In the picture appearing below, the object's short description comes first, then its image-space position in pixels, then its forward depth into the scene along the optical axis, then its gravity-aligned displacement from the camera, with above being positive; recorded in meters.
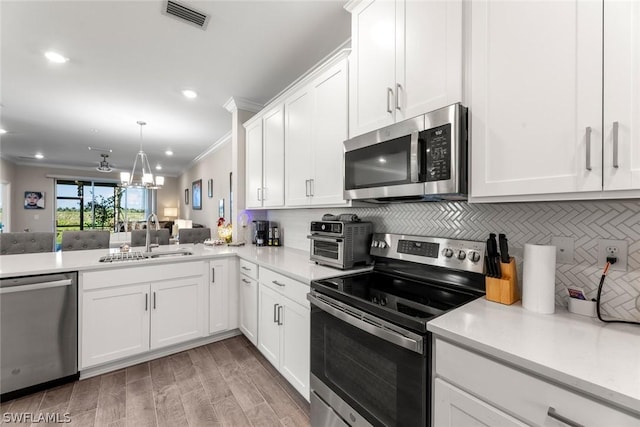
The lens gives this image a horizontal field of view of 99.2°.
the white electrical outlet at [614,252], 1.02 -0.15
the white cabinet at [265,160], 2.63 +0.55
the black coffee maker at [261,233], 3.24 -0.26
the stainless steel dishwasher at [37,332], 1.79 -0.84
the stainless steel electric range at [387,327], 1.02 -0.49
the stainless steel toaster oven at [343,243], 1.81 -0.22
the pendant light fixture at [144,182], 2.83 +0.31
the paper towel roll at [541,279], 1.06 -0.26
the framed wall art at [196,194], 7.09 +0.45
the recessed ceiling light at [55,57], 2.38 +1.37
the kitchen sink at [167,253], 2.49 -0.40
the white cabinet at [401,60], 1.23 +0.79
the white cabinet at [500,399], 0.66 -0.52
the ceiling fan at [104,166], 6.18 +1.02
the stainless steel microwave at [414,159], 1.18 +0.26
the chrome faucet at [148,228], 2.61 -0.17
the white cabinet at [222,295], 2.61 -0.83
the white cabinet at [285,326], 1.69 -0.81
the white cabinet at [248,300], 2.36 -0.82
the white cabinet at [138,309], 2.04 -0.82
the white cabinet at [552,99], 0.82 +0.40
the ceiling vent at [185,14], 1.82 +1.37
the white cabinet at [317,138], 1.90 +0.57
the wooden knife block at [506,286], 1.16 -0.32
